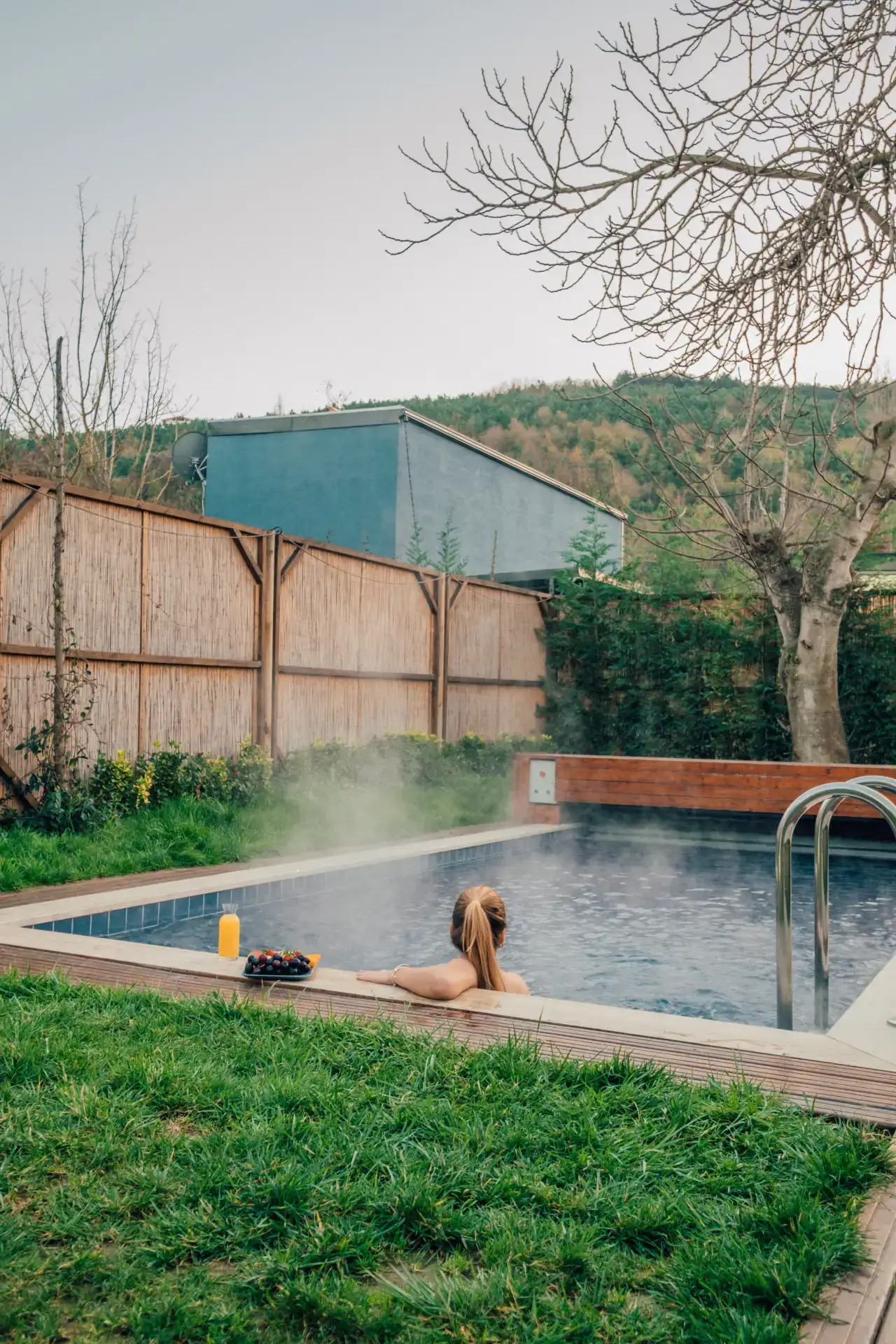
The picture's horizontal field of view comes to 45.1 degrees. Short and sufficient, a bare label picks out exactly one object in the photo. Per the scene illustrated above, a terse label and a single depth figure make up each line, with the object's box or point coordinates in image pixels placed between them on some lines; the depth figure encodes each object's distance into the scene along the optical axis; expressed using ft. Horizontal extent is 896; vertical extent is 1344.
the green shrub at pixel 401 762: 31.63
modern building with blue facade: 56.65
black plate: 13.09
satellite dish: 61.72
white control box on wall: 33.58
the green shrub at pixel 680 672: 39.01
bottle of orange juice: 14.40
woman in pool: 12.40
